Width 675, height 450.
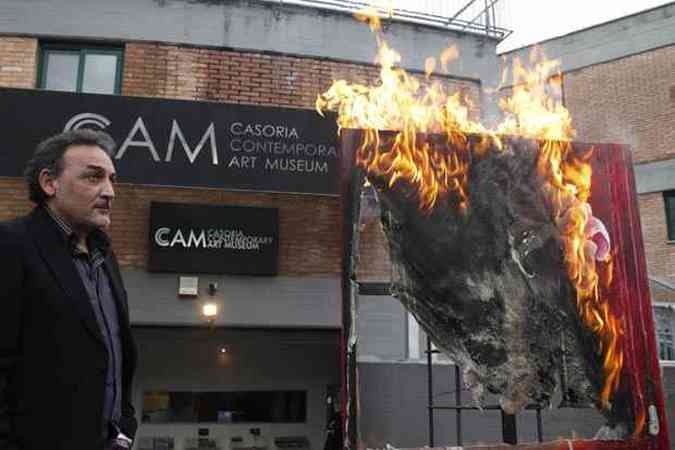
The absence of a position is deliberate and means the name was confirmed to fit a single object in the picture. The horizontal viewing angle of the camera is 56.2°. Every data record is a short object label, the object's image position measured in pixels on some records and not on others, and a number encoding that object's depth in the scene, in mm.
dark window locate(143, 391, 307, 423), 10547
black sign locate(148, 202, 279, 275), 7465
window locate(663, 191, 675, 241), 16641
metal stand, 5227
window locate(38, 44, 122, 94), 8125
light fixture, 7453
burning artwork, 5168
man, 1893
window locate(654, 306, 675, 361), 9125
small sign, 7430
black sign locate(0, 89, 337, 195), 7344
